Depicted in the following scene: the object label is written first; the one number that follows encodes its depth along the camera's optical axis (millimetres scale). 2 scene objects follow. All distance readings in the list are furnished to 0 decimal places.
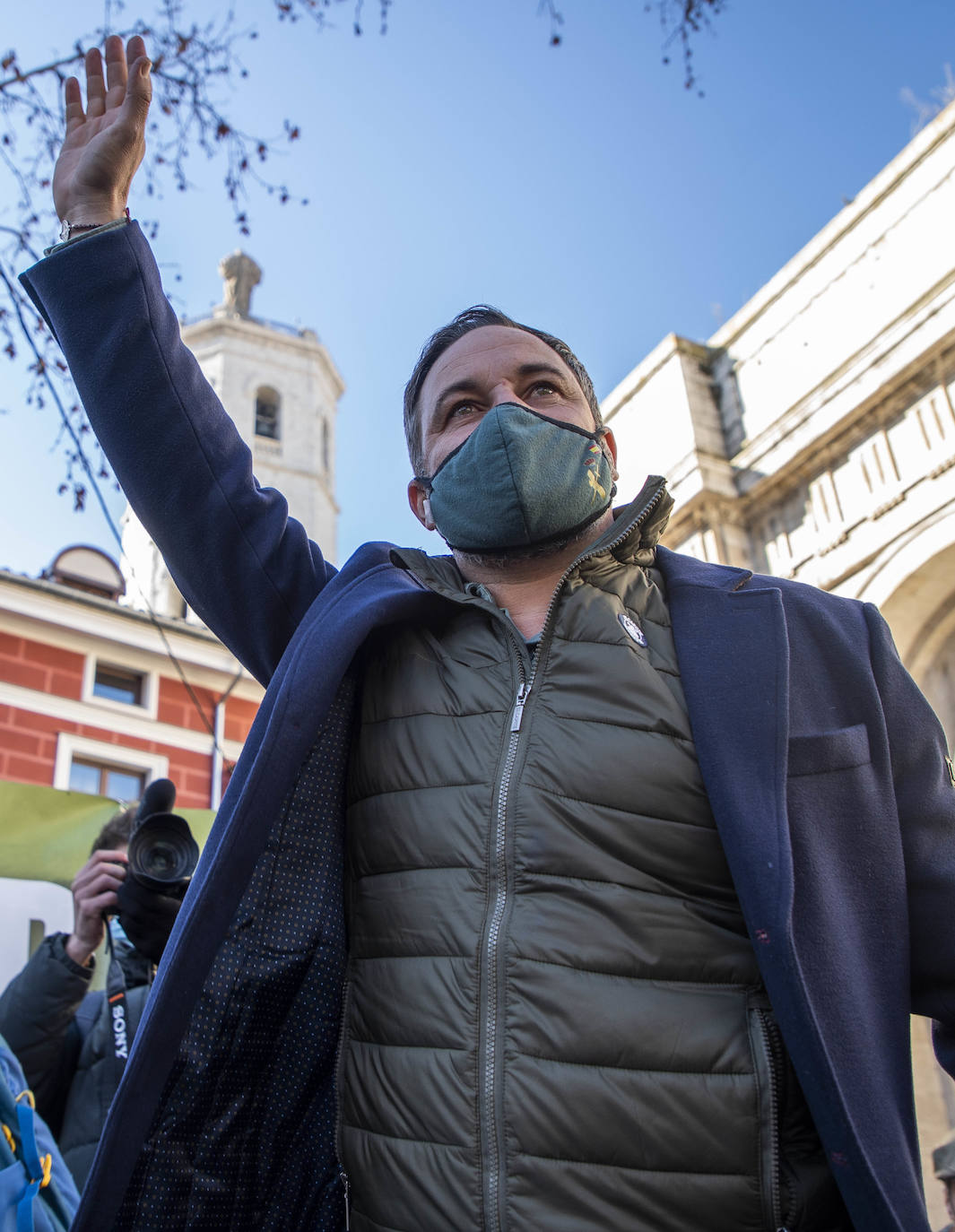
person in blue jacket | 1401
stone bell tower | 35250
